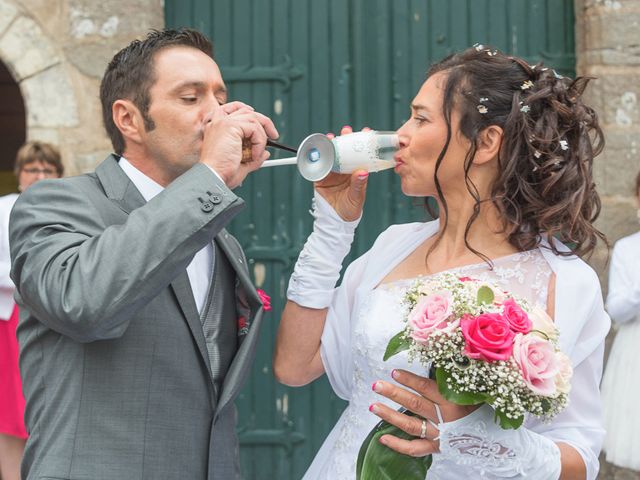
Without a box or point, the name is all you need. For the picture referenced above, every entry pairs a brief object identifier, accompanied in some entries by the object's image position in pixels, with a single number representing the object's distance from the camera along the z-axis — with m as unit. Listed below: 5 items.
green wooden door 4.69
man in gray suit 1.86
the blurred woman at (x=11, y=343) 4.22
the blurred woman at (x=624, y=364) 4.25
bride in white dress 2.21
